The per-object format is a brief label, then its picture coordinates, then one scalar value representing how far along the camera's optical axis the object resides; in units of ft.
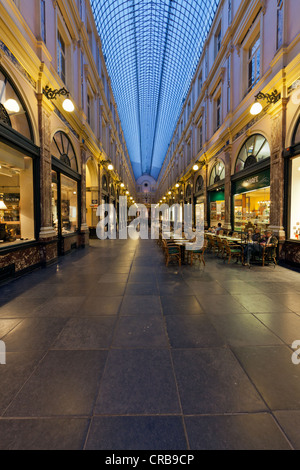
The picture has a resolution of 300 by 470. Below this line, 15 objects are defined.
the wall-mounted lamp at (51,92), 24.21
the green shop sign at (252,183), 29.53
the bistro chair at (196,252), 25.84
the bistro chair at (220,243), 29.96
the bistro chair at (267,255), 24.97
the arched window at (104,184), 58.55
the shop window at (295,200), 24.30
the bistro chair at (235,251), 27.08
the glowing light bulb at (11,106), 19.27
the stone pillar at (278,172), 25.09
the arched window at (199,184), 58.65
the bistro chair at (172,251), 25.30
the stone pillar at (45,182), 23.91
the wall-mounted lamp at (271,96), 25.45
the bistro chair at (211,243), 33.84
